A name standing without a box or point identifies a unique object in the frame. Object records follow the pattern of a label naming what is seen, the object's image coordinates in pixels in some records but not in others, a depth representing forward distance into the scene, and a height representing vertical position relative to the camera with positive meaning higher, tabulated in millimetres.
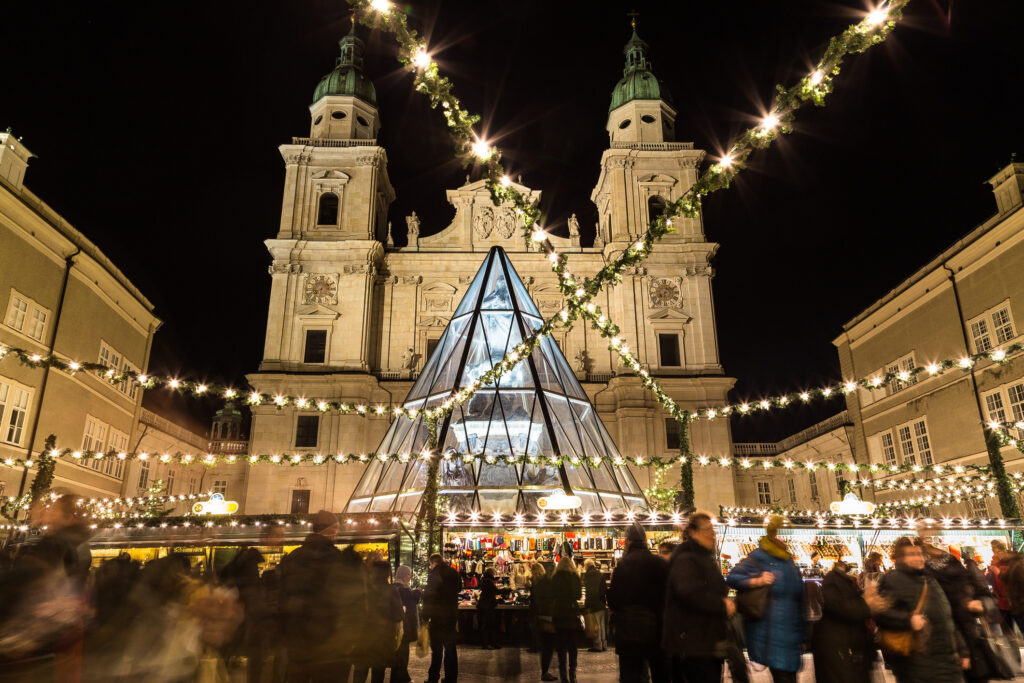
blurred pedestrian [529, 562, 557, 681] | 7688 -915
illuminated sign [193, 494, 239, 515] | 16766 +868
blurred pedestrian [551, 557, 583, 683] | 7457 -711
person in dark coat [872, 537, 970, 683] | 4551 -536
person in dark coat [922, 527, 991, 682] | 5371 -527
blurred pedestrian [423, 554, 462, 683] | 7160 -772
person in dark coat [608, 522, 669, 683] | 5492 -583
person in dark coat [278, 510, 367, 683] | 4234 -429
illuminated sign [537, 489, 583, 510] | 13273 +728
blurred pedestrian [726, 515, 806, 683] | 4441 -471
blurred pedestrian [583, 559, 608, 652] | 10086 -869
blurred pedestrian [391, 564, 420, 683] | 7945 -725
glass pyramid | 15641 +2687
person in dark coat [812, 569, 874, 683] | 4605 -648
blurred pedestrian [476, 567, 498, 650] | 11000 -1079
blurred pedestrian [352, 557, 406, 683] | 4605 -636
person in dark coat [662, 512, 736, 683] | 4473 -485
